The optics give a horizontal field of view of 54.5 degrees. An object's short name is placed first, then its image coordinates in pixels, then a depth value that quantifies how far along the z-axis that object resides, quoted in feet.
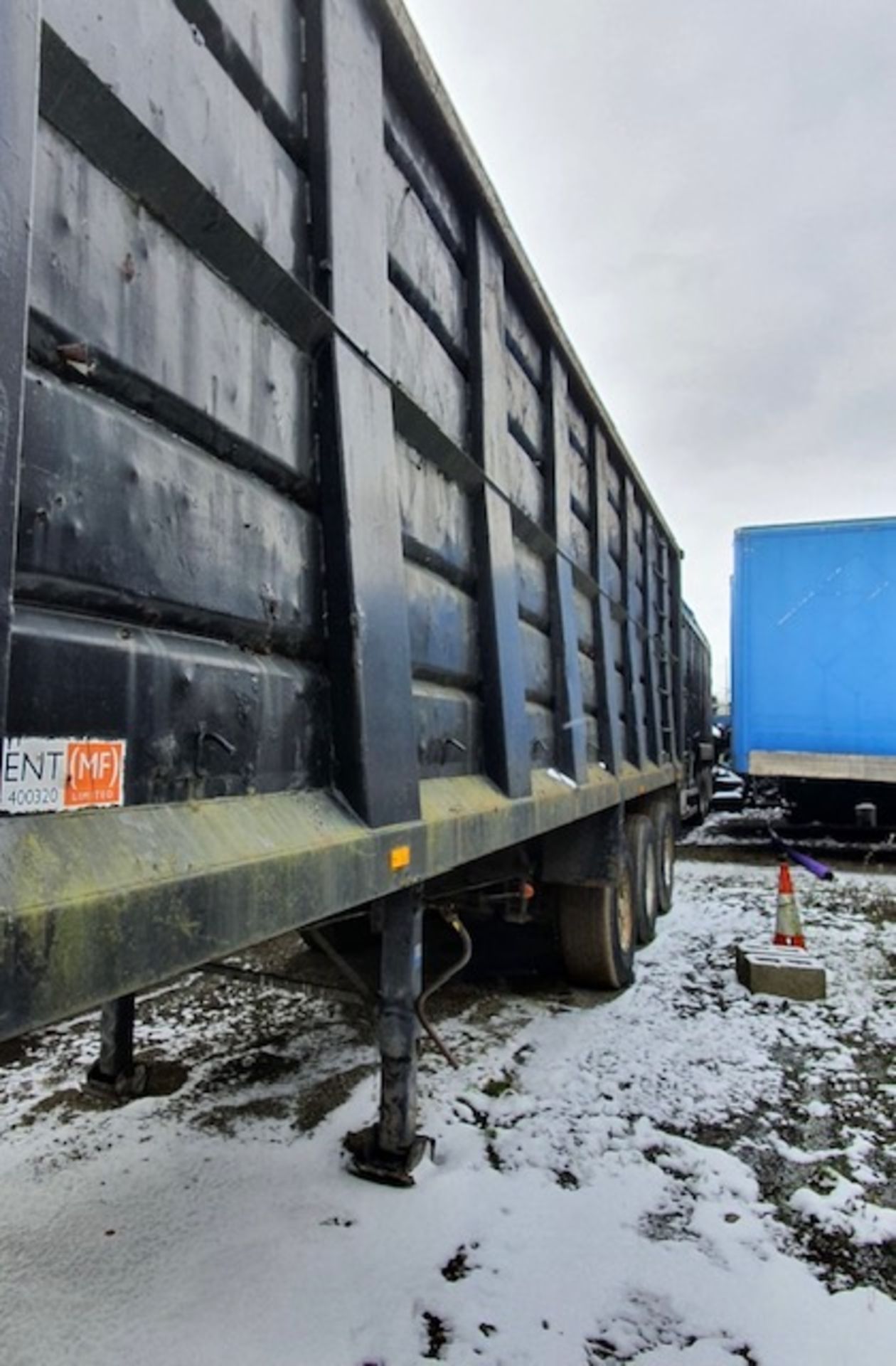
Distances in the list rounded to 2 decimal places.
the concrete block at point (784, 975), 16.38
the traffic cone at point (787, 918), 19.47
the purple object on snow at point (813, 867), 21.27
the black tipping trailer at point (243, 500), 3.71
